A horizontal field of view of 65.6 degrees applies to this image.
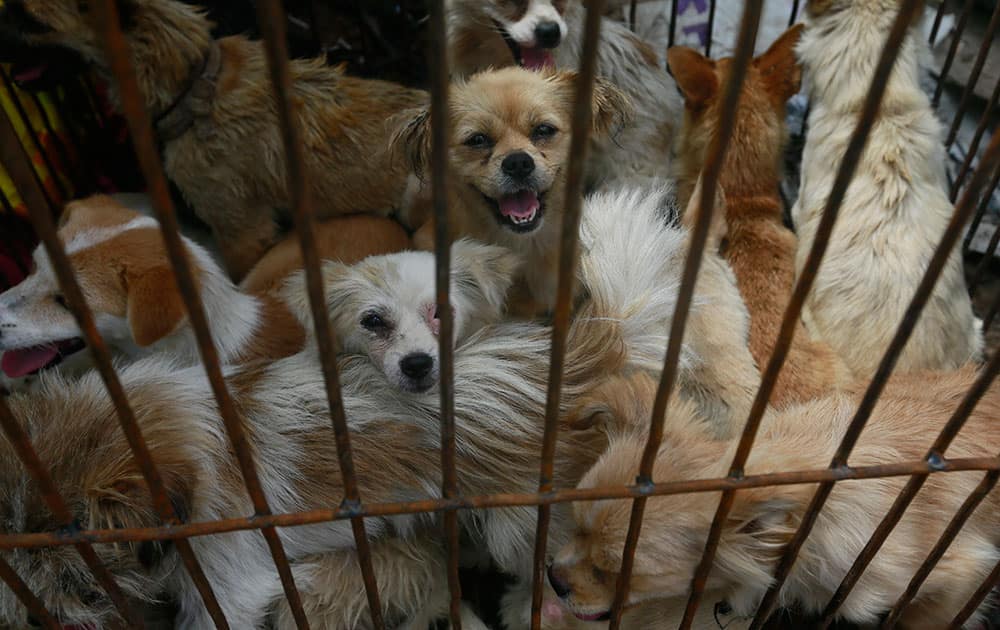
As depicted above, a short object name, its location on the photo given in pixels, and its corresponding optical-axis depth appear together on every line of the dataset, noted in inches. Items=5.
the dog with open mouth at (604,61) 28.5
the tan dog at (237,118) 23.5
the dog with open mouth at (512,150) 22.6
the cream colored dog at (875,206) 22.5
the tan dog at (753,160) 24.8
